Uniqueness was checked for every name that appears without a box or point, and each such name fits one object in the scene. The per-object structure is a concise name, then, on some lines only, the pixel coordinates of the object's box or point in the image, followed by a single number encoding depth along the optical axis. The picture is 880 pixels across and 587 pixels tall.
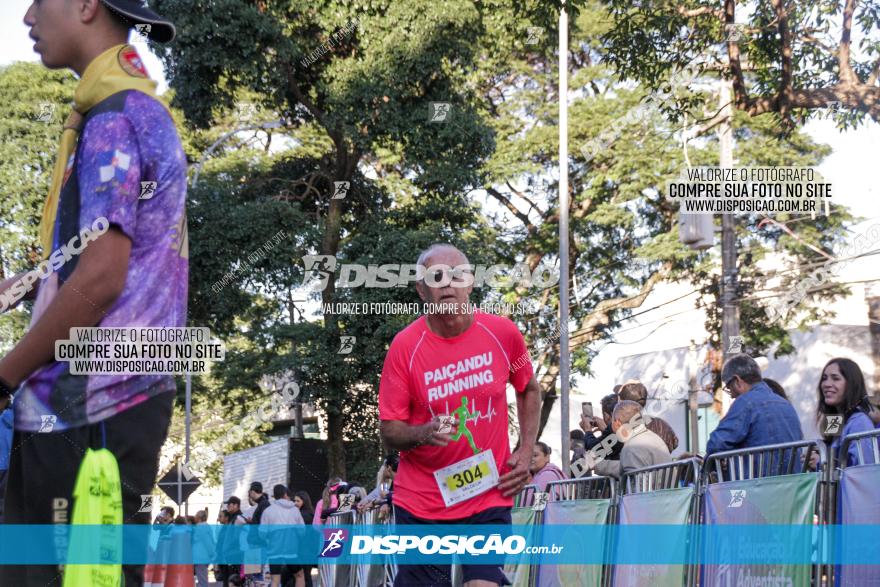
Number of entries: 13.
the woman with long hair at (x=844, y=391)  7.23
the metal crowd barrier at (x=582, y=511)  8.48
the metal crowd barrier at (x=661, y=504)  6.94
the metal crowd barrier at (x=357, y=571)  13.05
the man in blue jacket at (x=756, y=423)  7.92
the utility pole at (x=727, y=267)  21.22
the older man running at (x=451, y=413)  5.48
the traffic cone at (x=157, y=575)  19.89
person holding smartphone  10.30
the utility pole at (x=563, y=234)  24.27
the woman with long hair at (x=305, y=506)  21.13
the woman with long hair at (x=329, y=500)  18.17
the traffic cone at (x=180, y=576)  17.75
